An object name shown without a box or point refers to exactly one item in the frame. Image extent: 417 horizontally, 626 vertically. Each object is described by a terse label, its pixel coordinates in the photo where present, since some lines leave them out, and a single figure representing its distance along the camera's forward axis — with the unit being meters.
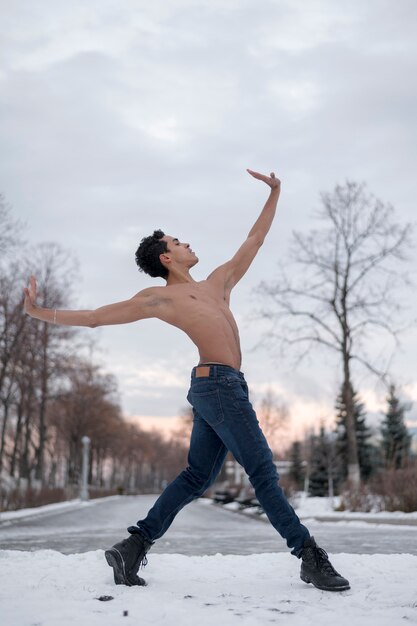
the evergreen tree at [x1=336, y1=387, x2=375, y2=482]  49.72
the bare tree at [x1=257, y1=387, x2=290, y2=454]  51.84
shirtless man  3.65
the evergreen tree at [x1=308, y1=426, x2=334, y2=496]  45.88
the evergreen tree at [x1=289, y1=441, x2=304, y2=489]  63.33
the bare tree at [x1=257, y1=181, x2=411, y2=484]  23.52
